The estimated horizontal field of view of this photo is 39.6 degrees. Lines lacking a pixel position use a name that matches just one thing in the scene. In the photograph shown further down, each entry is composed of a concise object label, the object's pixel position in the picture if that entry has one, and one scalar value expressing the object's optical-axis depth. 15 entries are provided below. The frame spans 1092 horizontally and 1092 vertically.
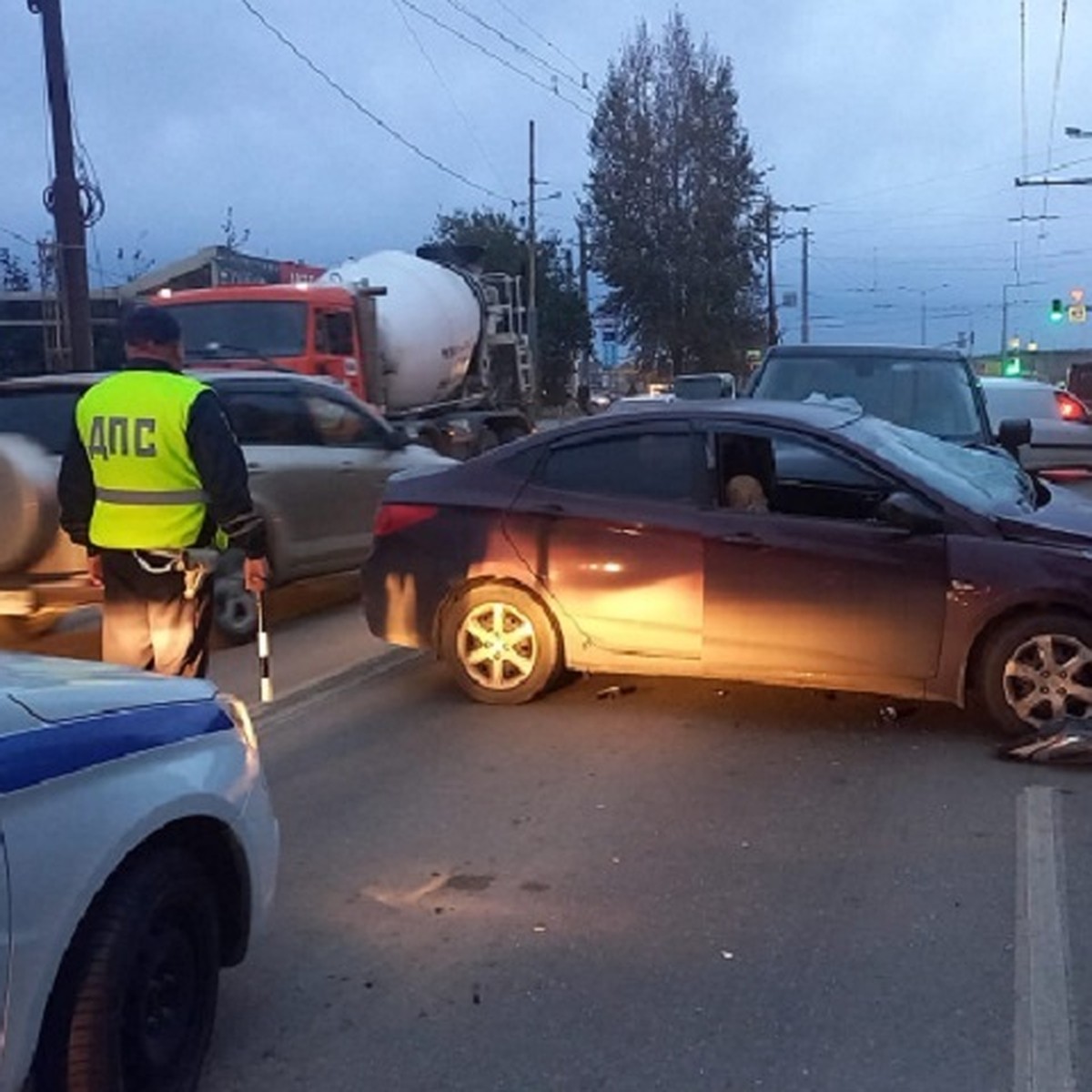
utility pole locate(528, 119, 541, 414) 26.28
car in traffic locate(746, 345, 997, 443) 11.15
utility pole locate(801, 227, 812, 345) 90.69
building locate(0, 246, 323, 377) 22.77
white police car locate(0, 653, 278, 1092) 2.91
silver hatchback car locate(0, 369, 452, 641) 7.91
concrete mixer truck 16.75
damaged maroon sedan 6.63
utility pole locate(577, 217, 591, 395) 56.62
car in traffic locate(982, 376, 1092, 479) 18.33
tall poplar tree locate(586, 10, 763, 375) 60.69
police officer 5.39
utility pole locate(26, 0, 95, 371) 17.78
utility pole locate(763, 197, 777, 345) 63.56
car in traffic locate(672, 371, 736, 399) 17.33
